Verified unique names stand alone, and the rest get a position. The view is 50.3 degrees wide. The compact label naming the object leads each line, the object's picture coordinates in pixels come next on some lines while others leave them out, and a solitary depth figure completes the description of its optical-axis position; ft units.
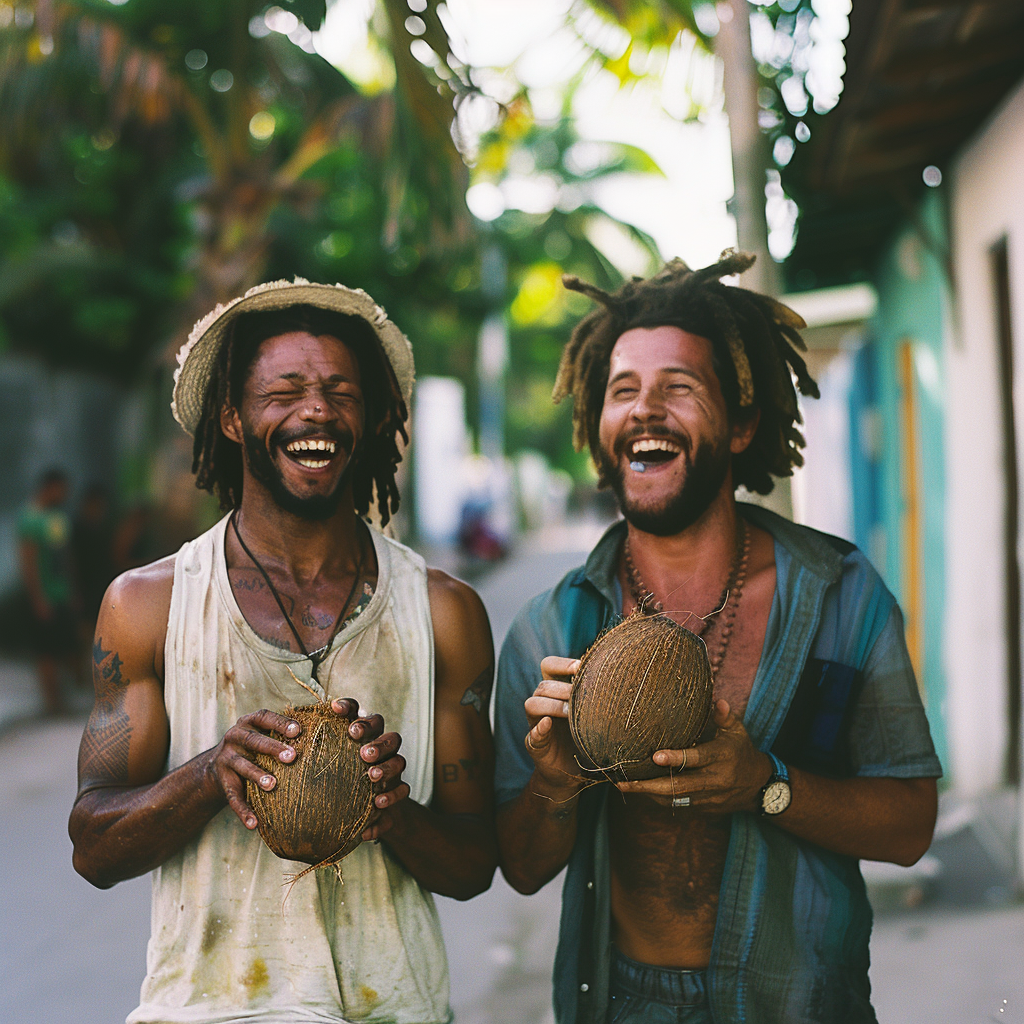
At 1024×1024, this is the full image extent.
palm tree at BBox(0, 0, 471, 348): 27.17
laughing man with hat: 7.73
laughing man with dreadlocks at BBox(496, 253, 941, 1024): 7.75
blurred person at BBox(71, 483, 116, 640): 33.76
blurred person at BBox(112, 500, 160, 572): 33.71
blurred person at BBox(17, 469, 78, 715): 29.78
